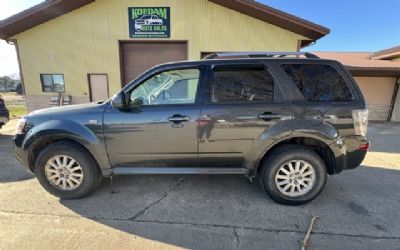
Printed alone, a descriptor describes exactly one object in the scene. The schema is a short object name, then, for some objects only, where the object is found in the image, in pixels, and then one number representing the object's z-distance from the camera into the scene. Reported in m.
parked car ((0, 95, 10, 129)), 7.11
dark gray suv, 3.13
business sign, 9.36
